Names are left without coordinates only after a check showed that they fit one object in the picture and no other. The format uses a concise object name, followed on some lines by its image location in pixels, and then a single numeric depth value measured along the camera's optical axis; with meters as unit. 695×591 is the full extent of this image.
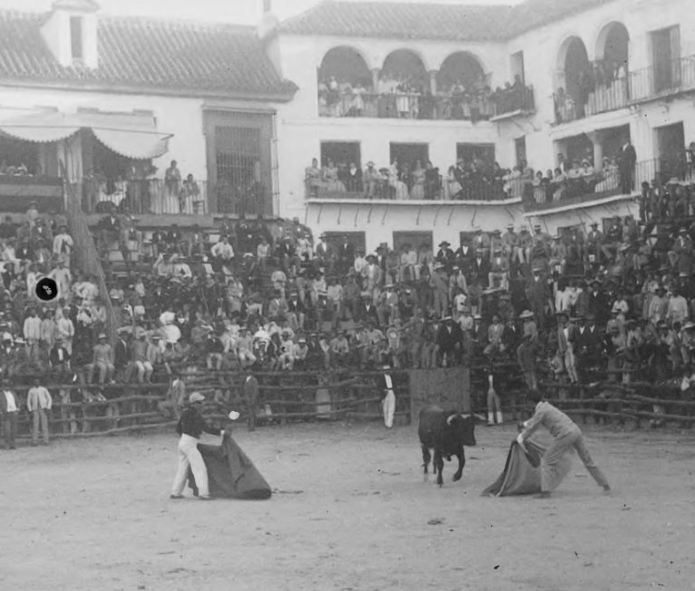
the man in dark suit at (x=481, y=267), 34.66
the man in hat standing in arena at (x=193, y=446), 17.78
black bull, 18.61
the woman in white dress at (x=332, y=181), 42.56
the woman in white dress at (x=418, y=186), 43.56
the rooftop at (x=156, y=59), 40.00
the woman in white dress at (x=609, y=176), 39.50
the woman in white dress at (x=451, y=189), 43.78
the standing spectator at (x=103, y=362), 28.19
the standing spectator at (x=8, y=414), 25.53
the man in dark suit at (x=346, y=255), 38.31
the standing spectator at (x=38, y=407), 26.31
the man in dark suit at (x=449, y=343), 30.34
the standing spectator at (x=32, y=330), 28.33
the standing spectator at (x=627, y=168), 39.03
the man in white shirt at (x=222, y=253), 35.41
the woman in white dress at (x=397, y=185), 43.19
